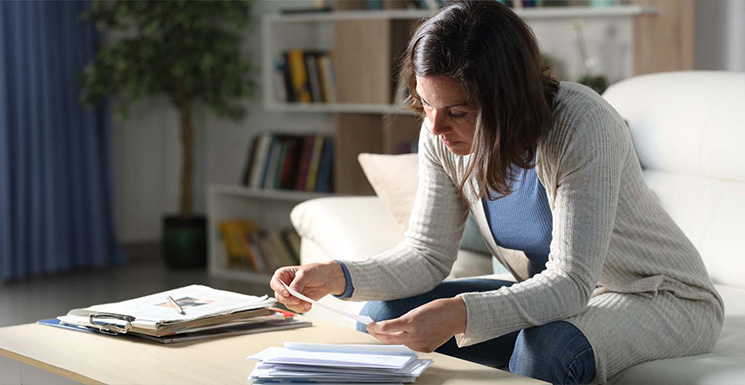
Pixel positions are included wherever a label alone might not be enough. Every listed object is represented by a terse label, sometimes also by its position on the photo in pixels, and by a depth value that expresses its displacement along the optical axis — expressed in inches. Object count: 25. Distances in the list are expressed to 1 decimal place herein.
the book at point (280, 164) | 167.6
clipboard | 59.4
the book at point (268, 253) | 167.2
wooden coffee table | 51.8
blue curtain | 164.2
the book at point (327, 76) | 162.6
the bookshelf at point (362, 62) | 137.7
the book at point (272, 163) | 168.6
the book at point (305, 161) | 165.5
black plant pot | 176.6
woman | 54.3
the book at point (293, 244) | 164.6
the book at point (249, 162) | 172.2
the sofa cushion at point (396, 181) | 90.3
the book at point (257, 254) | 169.6
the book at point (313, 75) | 163.9
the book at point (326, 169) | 163.9
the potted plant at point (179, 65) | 167.9
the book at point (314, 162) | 164.1
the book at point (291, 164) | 167.0
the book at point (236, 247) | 171.5
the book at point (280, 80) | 167.5
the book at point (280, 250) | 165.9
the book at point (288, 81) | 165.9
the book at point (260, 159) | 169.9
